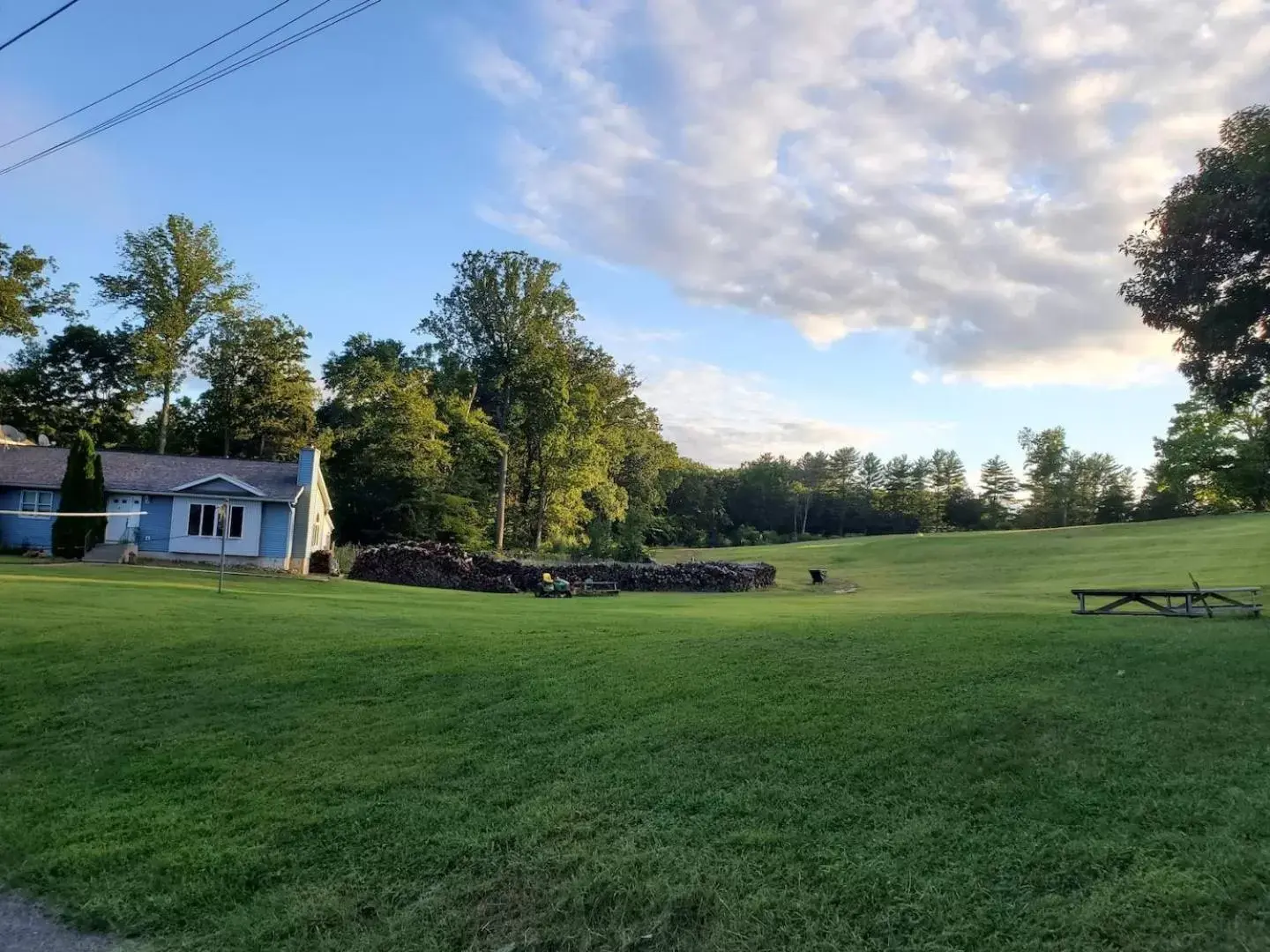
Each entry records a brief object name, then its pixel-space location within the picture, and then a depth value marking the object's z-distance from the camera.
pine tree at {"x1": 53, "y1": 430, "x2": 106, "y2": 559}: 31.31
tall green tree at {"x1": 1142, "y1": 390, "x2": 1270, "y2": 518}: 41.12
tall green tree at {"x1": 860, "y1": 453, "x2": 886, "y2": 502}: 97.78
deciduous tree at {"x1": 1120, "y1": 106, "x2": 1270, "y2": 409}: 11.71
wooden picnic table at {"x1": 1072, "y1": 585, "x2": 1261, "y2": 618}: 13.99
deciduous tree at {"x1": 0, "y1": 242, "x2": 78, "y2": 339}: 41.09
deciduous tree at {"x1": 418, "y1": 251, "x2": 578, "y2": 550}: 46.72
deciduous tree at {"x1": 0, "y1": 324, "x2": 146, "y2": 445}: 52.50
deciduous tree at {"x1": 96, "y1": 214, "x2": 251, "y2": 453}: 48.41
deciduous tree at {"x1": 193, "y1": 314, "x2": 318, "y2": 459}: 49.84
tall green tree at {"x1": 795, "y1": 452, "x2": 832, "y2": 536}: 101.19
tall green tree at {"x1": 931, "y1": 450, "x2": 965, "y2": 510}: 96.19
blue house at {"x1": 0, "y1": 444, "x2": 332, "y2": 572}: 32.41
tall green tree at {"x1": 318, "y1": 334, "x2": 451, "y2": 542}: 42.31
